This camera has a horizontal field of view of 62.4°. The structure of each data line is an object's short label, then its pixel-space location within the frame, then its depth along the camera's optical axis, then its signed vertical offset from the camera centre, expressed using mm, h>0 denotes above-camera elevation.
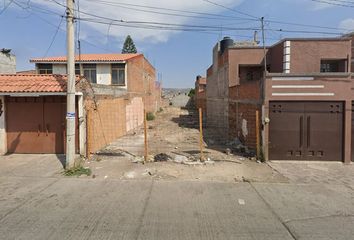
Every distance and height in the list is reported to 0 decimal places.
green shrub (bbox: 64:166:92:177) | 8425 -1720
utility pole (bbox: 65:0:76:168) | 8656 +597
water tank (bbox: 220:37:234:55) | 19811 +4771
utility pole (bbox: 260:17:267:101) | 10203 +1006
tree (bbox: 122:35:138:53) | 66688 +15317
